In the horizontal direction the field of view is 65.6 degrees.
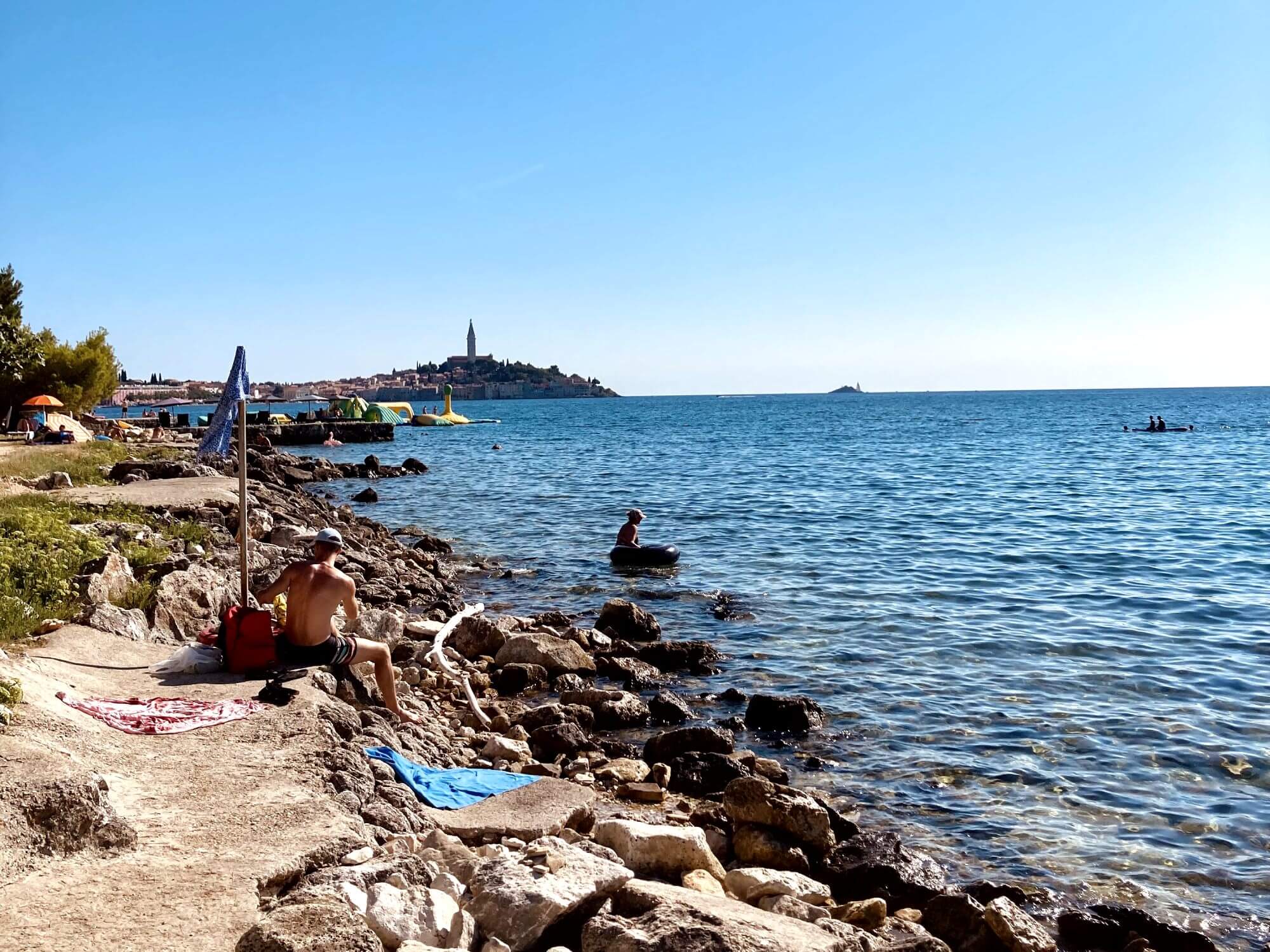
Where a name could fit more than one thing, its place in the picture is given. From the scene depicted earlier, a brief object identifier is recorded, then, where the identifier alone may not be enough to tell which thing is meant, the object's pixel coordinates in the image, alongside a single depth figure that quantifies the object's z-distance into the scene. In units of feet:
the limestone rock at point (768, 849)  23.94
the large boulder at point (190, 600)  32.83
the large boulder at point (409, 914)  15.21
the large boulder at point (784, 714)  34.37
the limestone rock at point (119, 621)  29.73
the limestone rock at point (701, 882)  20.11
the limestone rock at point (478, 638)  42.50
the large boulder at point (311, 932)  13.14
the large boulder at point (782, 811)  24.59
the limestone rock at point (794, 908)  20.17
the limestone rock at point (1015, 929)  20.16
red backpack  27.35
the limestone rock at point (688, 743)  30.86
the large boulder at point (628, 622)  47.26
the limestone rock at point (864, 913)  21.13
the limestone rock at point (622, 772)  29.09
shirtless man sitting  27.66
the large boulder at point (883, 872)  22.61
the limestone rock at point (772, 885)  21.07
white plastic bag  27.14
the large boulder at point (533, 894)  16.20
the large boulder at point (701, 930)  14.25
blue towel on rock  23.25
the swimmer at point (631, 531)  67.05
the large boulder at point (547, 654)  40.29
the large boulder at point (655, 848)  20.94
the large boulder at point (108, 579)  31.50
